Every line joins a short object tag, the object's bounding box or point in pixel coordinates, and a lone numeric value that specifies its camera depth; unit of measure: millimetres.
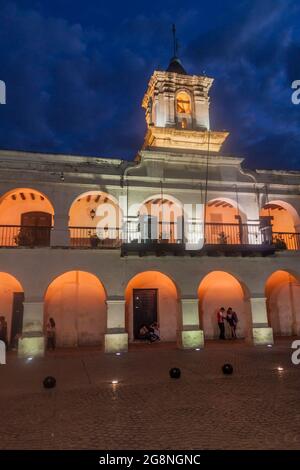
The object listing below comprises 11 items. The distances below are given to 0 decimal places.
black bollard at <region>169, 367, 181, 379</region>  9602
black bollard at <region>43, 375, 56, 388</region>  8742
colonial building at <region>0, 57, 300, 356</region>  15102
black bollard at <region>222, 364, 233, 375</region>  9953
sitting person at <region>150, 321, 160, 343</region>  17431
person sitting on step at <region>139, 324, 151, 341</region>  17672
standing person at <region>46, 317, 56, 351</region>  16141
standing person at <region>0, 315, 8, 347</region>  15938
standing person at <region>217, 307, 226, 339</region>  17984
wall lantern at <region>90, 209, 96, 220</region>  17062
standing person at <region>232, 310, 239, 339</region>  17875
